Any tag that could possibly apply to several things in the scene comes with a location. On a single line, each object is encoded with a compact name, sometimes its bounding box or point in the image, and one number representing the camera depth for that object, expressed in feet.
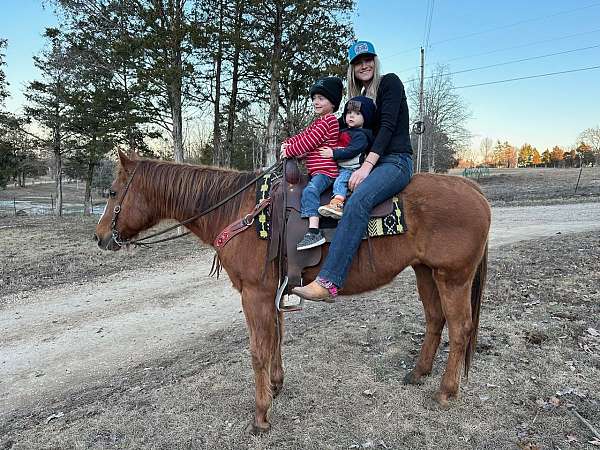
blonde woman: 9.68
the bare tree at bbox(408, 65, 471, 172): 125.18
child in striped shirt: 9.88
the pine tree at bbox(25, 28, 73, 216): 59.06
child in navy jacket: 9.79
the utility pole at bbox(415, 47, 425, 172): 60.96
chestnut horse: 10.30
